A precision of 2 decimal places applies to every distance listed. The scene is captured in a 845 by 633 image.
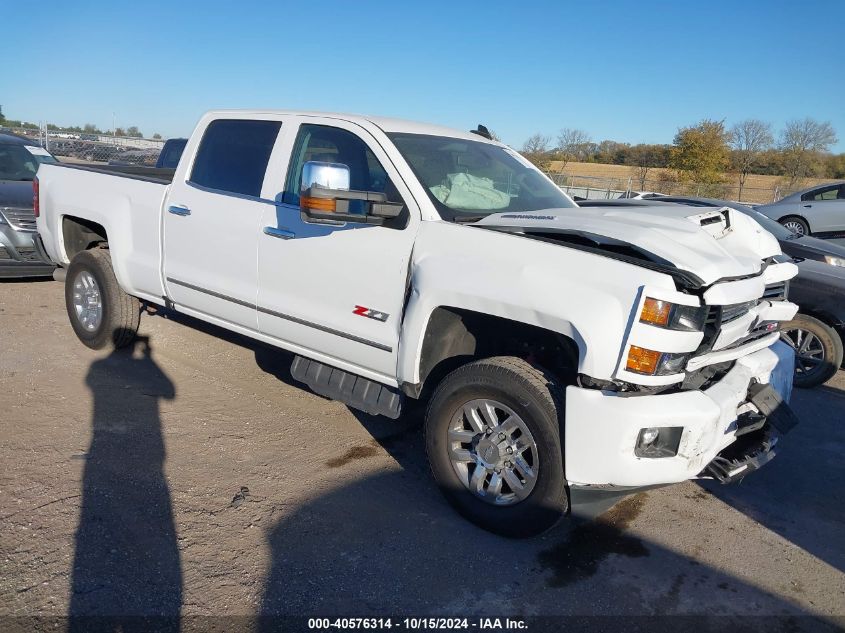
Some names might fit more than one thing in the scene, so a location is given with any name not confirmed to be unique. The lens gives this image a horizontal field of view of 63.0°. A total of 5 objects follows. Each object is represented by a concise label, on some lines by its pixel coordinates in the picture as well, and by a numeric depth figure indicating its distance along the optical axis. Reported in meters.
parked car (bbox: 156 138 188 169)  11.29
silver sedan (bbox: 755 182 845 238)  14.57
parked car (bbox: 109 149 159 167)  21.21
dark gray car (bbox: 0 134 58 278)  7.57
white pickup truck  3.01
